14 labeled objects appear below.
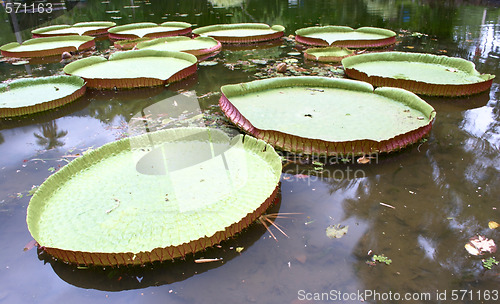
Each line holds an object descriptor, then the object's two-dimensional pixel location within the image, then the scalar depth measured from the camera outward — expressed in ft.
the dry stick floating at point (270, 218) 7.60
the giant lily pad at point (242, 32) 25.48
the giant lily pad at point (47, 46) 22.93
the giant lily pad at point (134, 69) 16.40
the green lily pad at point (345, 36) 22.71
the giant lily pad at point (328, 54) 20.02
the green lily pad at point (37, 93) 13.76
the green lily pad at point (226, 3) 46.81
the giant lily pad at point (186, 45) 21.89
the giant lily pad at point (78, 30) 28.66
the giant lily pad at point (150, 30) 26.59
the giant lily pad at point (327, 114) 10.05
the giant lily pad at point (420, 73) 14.42
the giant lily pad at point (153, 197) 6.69
